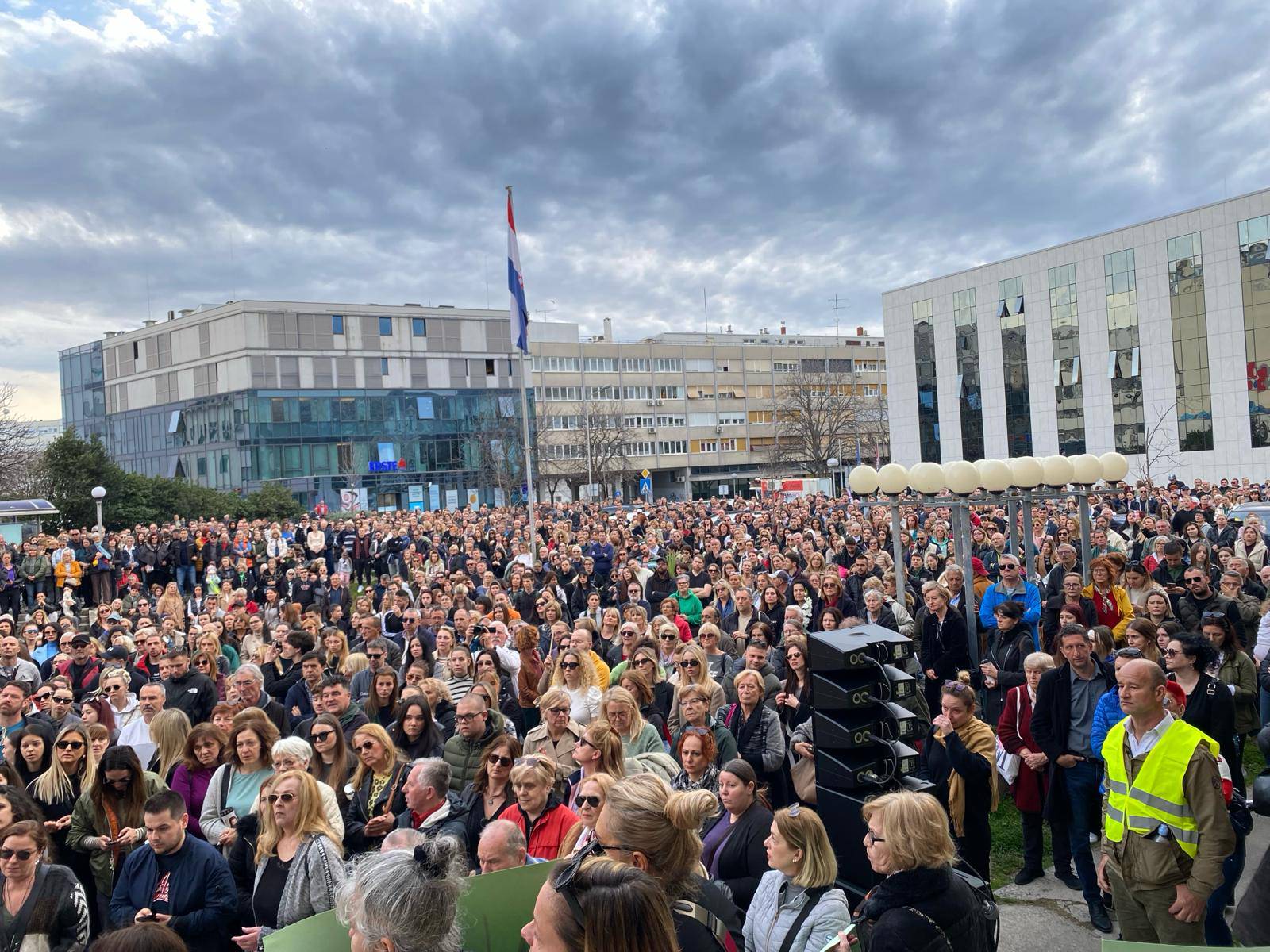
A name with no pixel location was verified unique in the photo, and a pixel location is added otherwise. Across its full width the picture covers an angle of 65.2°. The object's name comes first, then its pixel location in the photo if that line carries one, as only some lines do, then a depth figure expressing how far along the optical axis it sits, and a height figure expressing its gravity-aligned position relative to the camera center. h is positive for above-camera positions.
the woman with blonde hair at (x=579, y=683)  8.05 -1.67
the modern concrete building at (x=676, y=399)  79.06 +6.94
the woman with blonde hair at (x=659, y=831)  3.62 -1.29
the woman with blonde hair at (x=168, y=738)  6.66 -1.55
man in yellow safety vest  4.38 -1.65
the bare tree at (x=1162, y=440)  51.31 +0.67
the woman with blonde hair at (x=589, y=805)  4.75 -1.55
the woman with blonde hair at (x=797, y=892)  4.05 -1.76
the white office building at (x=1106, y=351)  48.53 +5.97
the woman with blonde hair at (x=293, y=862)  4.70 -1.74
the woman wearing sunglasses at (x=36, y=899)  4.54 -1.78
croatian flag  18.28 +3.66
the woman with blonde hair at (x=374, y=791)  5.46 -1.72
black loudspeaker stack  4.77 -1.30
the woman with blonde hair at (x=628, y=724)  6.51 -1.59
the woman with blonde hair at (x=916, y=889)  3.46 -1.53
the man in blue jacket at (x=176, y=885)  4.80 -1.85
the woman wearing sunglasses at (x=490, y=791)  5.42 -1.67
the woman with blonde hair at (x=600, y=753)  5.66 -1.53
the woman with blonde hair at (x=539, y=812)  5.02 -1.67
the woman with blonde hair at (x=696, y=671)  7.50 -1.50
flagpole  17.91 +0.32
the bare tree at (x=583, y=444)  71.31 +2.99
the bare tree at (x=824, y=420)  75.88 +4.15
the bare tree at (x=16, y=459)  36.62 +2.18
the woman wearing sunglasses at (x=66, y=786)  5.80 -1.67
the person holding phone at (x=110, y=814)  5.67 -1.74
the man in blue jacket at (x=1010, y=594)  10.12 -1.38
